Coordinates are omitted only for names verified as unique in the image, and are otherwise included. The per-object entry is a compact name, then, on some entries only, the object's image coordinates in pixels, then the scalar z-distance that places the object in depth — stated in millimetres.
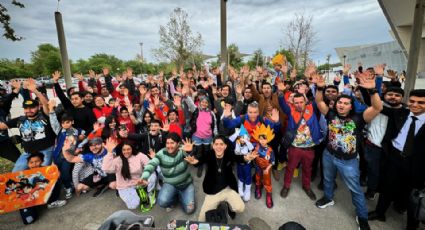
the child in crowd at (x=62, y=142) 3809
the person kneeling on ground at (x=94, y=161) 3736
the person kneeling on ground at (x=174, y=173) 3301
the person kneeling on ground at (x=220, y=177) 3084
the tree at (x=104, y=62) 56597
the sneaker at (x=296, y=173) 4254
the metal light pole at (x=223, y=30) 6848
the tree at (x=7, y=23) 5004
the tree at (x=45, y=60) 38781
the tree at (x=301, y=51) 18641
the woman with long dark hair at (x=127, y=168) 3518
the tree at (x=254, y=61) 42081
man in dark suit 2561
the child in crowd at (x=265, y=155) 3418
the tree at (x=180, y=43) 19750
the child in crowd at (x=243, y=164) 3387
